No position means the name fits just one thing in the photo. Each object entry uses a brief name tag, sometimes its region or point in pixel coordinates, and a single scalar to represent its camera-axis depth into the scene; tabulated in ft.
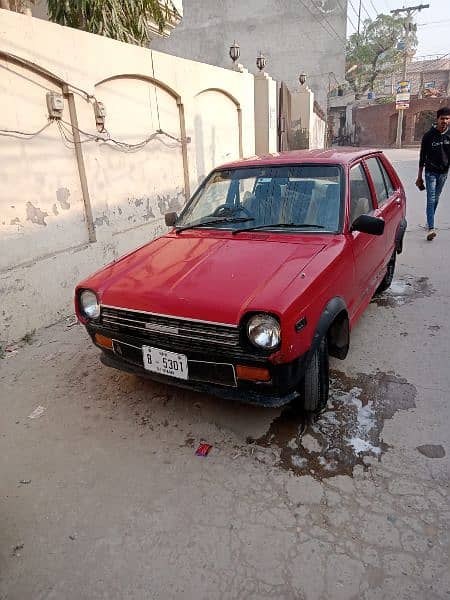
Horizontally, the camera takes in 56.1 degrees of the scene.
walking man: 21.03
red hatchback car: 7.87
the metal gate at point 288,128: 42.98
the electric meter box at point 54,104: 14.64
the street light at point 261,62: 36.14
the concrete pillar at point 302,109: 53.47
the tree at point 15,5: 15.33
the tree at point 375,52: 136.67
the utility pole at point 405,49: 107.91
